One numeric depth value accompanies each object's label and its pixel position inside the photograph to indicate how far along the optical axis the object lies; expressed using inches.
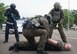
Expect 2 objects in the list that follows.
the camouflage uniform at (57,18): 176.1
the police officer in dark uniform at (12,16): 209.9
